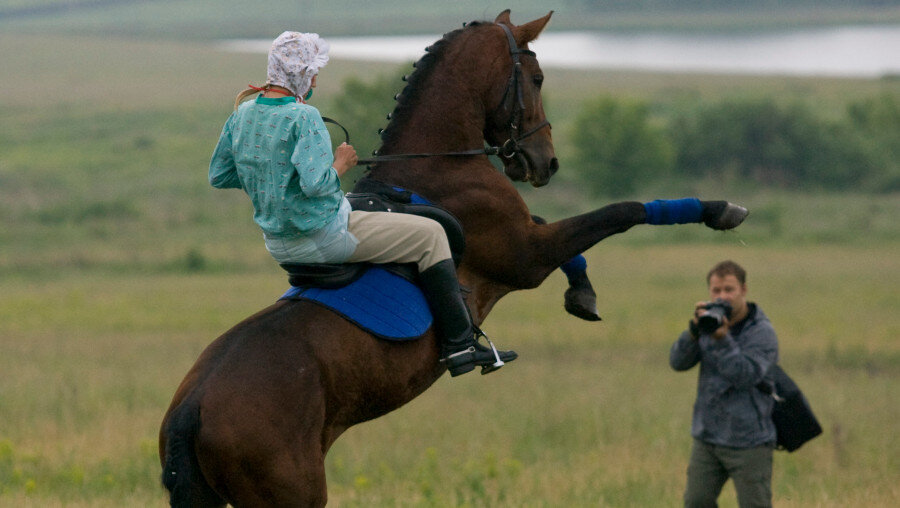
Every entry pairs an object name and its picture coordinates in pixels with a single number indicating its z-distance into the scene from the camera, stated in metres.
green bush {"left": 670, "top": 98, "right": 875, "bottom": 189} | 102.12
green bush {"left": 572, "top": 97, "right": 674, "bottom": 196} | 99.25
